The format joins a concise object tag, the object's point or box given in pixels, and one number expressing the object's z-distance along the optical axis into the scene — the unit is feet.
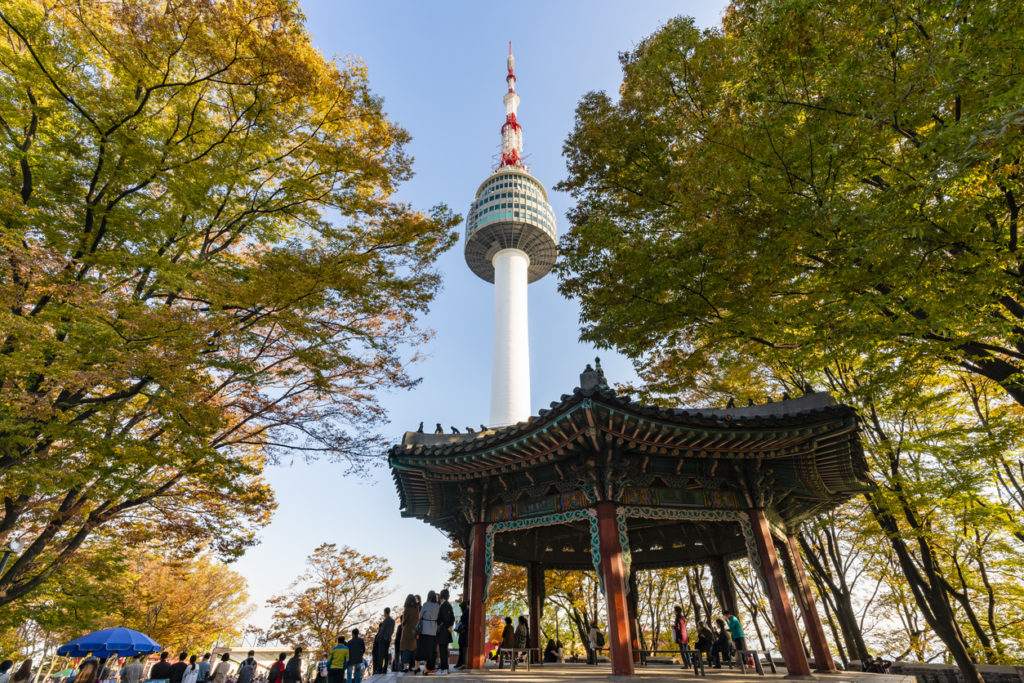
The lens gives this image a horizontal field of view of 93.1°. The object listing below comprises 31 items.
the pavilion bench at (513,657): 37.73
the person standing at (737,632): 38.47
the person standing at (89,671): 27.66
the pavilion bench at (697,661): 31.60
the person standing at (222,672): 46.11
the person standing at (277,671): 41.20
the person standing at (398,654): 35.91
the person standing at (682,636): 35.50
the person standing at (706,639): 42.39
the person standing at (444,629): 35.19
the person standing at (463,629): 37.78
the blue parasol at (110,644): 49.16
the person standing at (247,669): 44.52
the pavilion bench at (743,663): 33.33
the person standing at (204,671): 48.47
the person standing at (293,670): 37.63
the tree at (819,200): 20.43
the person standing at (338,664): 33.99
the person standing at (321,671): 44.63
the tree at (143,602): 44.16
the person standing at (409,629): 34.12
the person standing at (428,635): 33.73
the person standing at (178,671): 41.78
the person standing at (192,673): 46.47
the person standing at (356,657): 34.61
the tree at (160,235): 25.90
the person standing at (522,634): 41.96
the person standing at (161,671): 40.65
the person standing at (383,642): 37.06
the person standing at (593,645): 47.81
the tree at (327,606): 95.40
